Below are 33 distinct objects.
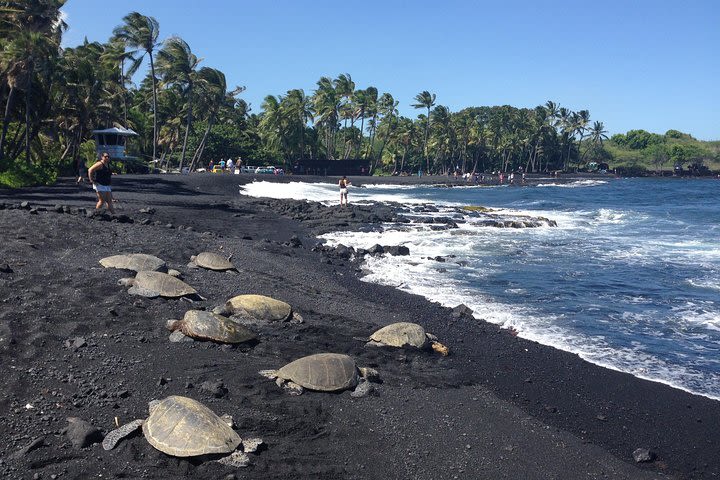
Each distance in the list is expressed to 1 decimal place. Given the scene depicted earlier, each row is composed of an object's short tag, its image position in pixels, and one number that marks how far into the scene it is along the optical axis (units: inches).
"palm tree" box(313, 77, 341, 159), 2822.3
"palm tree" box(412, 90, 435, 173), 3329.2
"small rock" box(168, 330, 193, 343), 274.2
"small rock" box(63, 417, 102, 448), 183.5
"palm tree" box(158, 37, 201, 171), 1807.3
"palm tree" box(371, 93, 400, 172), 3171.8
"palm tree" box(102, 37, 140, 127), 1722.4
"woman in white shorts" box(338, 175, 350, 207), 1144.8
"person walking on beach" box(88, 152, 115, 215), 557.6
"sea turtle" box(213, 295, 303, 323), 323.0
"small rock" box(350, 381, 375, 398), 245.0
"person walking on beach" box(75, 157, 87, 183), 973.7
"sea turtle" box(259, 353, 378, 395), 242.2
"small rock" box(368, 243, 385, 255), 660.7
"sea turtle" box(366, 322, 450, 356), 314.5
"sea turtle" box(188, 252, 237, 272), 432.1
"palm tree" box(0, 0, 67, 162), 976.9
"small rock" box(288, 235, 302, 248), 672.6
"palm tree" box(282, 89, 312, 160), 2618.1
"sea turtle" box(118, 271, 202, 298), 329.7
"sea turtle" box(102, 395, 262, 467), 180.1
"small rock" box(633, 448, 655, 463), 219.9
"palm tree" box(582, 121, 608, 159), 4537.9
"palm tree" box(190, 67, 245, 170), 1913.6
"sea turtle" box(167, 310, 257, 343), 276.1
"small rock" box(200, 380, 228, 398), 227.1
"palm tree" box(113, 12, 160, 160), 1664.6
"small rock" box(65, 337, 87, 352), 248.8
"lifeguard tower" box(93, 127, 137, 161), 1485.0
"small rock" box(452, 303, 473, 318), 393.1
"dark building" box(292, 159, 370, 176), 2571.4
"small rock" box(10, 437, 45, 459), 176.6
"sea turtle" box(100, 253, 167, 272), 376.8
